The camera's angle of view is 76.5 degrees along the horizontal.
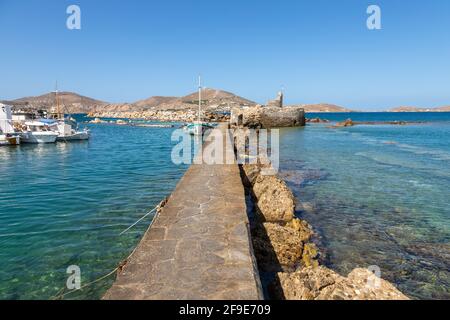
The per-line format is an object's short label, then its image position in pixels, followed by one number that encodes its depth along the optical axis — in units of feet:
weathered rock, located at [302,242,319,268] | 21.95
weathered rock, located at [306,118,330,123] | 277.64
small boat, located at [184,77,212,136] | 127.34
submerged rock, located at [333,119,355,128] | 233.45
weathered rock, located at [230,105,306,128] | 180.45
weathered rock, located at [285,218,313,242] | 26.50
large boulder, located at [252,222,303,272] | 21.43
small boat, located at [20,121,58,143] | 108.06
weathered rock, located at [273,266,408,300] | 13.51
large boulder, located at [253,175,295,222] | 29.48
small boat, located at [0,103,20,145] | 102.58
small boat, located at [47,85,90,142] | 121.19
